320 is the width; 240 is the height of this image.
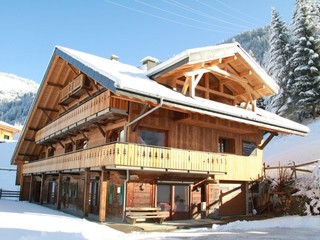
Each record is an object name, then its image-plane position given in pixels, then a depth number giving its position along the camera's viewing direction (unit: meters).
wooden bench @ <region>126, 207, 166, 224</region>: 14.66
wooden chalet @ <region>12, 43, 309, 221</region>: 14.88
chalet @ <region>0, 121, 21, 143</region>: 59.42
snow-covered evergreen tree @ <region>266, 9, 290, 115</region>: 34.56
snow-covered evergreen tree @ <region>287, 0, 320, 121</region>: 31.05
